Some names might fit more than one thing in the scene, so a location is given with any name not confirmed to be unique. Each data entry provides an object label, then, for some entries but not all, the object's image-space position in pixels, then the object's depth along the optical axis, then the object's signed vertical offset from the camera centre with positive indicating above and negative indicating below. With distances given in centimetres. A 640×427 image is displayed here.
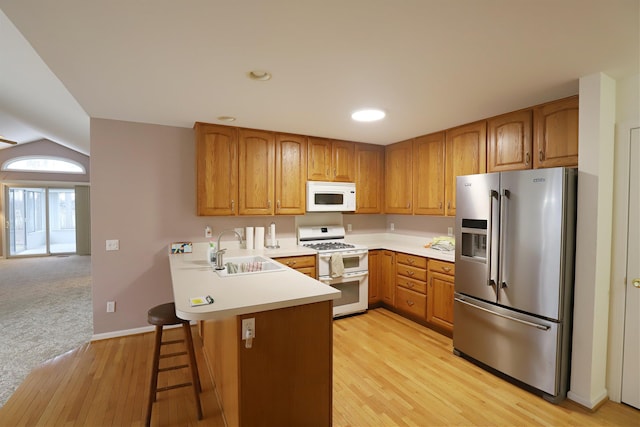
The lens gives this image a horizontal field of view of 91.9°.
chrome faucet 254 -43
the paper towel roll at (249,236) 378 -36
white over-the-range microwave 400 +14
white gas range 376 -77
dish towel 374 -71
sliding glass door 845 -42
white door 218 -59
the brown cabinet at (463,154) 323 +59
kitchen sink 272 -56
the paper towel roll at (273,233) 394 -34
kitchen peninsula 162 -80
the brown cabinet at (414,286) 333 -96
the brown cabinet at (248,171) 341 +42
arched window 809 +110
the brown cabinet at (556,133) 247 +63
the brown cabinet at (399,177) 416 +42
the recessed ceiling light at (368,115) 295 +91
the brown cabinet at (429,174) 370 +42
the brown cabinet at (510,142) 281 +63
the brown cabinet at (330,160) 403 +63
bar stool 205 -96
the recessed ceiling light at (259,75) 212 +92
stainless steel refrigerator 226 -53
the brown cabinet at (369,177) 440 +43
